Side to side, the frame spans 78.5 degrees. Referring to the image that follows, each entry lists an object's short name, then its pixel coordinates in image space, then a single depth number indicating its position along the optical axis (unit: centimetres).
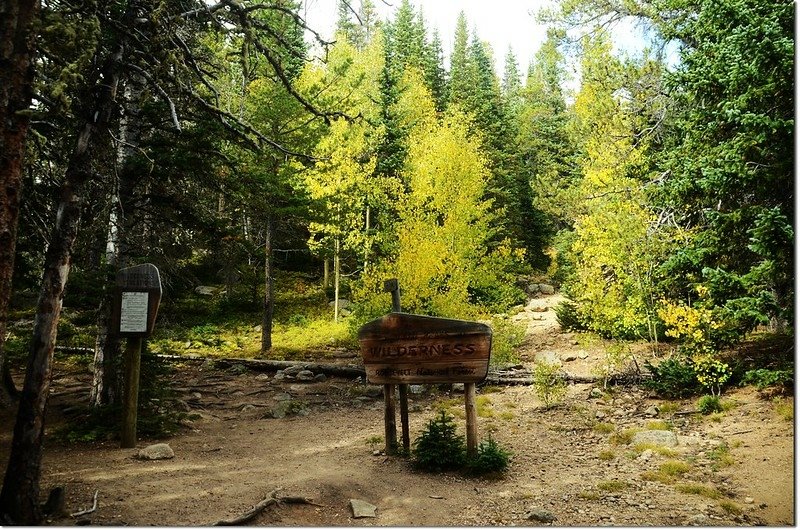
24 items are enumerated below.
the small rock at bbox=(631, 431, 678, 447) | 815
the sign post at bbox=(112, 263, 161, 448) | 681
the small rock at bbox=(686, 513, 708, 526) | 495
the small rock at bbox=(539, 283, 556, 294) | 2962
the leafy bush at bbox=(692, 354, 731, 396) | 994
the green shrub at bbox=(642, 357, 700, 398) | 1092
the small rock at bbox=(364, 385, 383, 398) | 1264
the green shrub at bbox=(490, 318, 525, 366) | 1316
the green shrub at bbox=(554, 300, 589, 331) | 1913
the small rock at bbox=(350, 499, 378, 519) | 497
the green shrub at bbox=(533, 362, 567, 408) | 1123
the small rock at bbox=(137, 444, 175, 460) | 638
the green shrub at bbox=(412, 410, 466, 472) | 660
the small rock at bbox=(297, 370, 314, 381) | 1422
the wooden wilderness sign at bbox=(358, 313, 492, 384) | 652
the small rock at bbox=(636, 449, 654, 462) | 754
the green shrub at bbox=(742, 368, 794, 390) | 849
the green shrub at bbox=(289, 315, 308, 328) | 2150
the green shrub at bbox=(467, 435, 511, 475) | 652
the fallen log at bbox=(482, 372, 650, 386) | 1244
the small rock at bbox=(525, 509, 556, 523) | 506
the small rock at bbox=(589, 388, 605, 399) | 1191
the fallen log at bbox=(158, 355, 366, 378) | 1447
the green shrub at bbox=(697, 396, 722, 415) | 962
